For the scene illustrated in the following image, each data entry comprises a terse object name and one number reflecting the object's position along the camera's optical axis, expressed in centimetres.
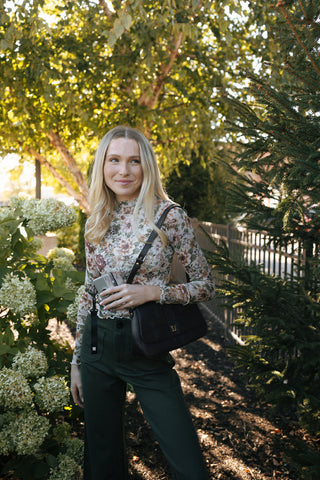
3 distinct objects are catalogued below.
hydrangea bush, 224
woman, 180
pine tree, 215
